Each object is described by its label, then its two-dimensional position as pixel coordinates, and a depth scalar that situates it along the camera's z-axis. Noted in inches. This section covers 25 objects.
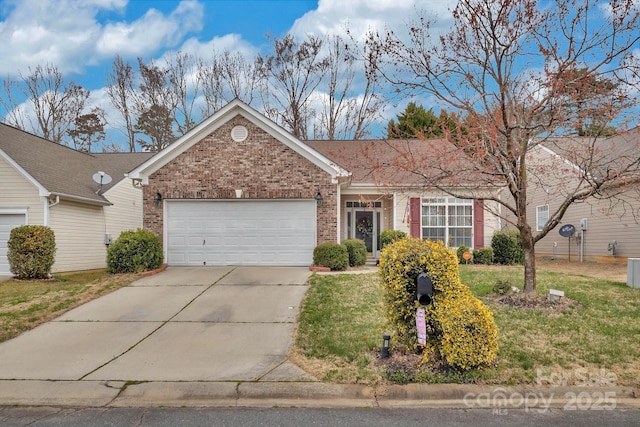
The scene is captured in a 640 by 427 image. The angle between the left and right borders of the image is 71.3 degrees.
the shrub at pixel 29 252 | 499.8
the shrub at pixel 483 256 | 598.5
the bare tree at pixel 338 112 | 1083.9
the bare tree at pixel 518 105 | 292.7
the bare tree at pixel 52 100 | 1177.4
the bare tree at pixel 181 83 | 1183.4
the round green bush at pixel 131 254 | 483.2
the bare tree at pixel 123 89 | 1212.5
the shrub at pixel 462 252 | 593.0
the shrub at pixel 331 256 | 503.5
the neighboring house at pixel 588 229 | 609.3
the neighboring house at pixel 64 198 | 561.9
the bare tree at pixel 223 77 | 1154.7
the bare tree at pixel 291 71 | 1115.9
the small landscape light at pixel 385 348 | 213.9
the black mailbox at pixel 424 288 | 190.1
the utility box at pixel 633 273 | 378.6
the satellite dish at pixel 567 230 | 698.2
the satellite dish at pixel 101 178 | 654.5
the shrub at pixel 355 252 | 543.2
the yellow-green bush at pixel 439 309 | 196.2
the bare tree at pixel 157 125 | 1201.4
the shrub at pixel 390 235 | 602.5
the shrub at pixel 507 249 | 598.2
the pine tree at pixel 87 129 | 1250.0
